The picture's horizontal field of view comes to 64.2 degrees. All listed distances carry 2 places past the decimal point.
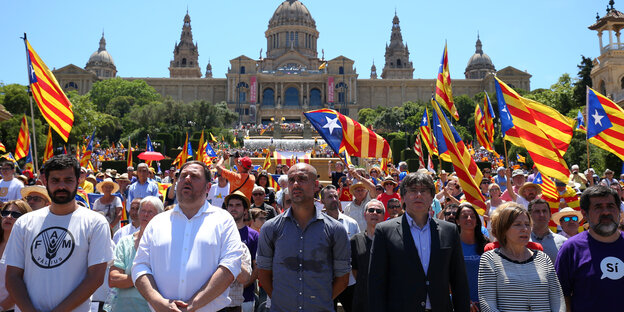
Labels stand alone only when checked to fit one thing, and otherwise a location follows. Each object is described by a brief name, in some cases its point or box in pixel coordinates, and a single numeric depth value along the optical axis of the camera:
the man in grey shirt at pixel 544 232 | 4.41
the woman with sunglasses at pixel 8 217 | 3.74
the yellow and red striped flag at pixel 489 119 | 12.45
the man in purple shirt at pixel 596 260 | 3.39
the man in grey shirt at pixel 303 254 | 3.38
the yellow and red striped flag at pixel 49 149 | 12.04
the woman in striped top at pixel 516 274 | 3.34
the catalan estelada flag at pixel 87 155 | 15.85
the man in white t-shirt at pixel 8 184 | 7.76
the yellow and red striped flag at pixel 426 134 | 12.08
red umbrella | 15.16
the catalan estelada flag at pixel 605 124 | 8.09
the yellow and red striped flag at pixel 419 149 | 11.62
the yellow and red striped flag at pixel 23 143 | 13.55
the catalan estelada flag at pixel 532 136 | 6.98
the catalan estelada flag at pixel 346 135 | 8.50
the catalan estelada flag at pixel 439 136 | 9.49
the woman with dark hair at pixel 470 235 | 4.30
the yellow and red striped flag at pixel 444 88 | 9.91
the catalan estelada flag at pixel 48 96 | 8.22
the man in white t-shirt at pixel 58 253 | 3.22
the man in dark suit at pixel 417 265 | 3.30
